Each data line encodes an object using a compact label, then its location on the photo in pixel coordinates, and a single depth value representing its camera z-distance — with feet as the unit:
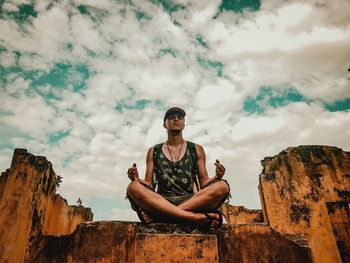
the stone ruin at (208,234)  6.88
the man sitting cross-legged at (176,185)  7.29
